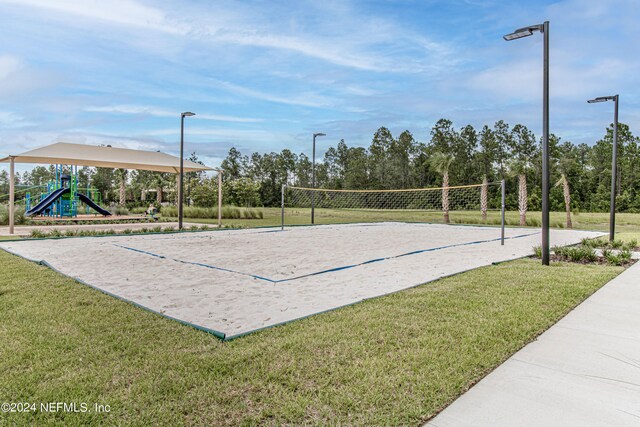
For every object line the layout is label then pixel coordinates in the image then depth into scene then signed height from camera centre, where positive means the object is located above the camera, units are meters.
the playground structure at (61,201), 17.72 +0.00
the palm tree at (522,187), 22.22 +1.06
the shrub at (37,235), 10.59 -0.96
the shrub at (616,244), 9.09 -0.93
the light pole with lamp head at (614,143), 10.23 +1.71
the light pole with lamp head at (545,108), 6.33 +1.63
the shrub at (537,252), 7.67 -0.94
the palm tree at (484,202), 23.31 +0.15
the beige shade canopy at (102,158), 13.89 +1.75
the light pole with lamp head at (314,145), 18.39 +2.92
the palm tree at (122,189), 29.25 +0.98
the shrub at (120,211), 21.96 -0.56
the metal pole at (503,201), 10.25 +0.09
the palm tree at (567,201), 21.52 +0.24
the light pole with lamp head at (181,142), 13.59 +2.25
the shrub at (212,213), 21.84 -0.62
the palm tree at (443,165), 23.42 +2.47
